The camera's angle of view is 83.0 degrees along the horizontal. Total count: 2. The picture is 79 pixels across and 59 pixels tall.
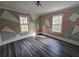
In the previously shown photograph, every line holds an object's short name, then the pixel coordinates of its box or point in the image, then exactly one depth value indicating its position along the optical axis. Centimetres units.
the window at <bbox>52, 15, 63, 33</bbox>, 344
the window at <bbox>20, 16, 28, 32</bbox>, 376
